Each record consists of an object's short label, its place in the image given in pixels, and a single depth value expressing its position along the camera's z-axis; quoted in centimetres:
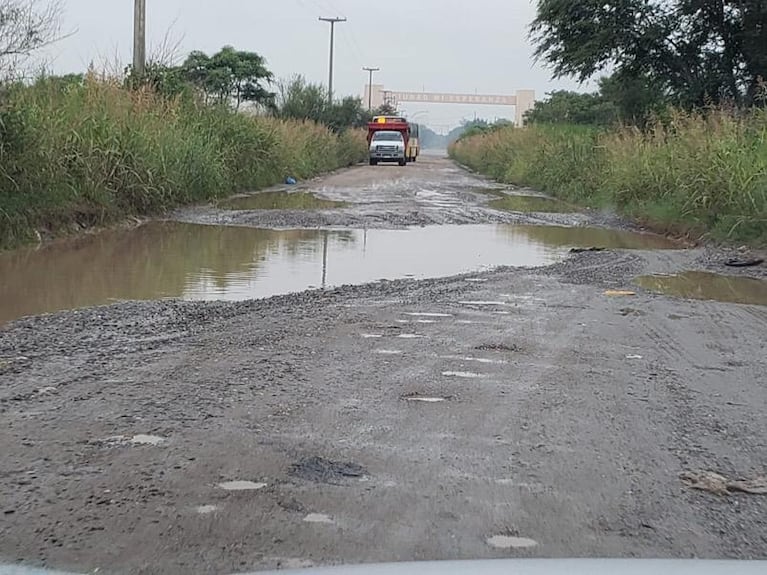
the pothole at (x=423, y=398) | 470
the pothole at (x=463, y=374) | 519
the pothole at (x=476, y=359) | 555
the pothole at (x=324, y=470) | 362
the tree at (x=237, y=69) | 4410
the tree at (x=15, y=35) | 1095
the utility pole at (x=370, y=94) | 9922
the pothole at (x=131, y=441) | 393
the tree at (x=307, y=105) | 4297
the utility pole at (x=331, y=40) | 6277
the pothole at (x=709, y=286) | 846
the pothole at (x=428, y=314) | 696
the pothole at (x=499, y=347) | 587
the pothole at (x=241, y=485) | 348
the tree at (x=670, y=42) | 2756
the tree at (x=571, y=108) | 5025
